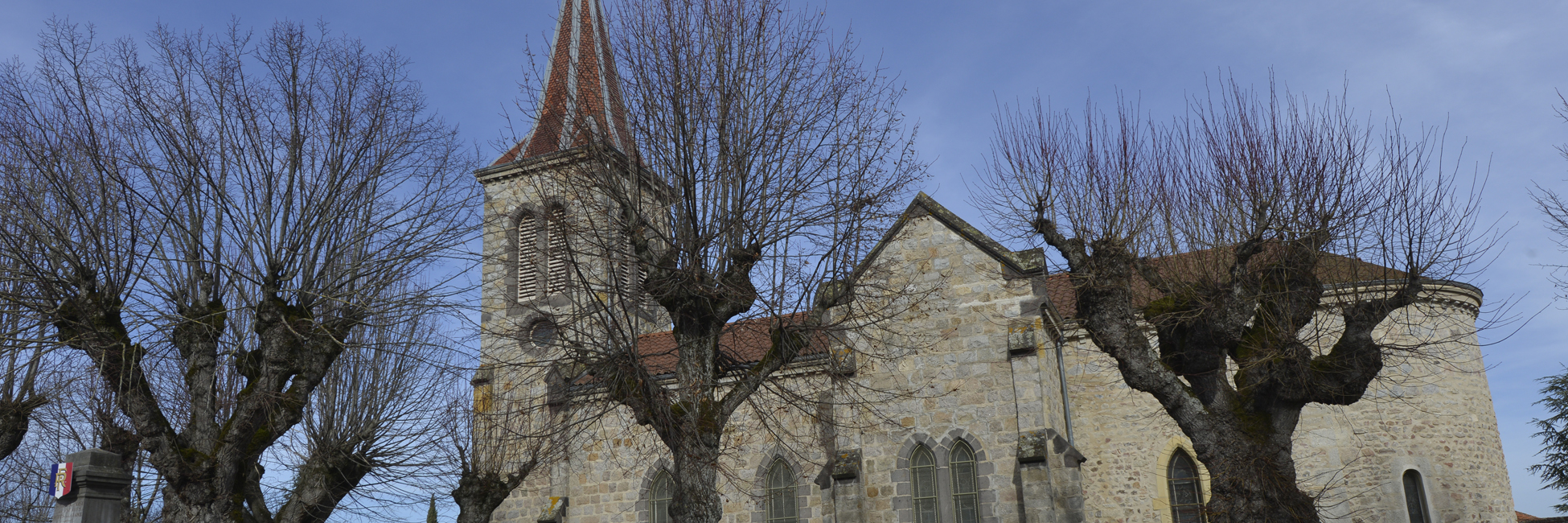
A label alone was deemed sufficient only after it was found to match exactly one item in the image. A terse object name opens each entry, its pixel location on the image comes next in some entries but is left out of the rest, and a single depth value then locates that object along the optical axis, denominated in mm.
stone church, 15344
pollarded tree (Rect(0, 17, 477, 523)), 10836
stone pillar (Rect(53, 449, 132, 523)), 9836
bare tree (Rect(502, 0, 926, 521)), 10508
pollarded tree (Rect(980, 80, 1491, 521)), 10719
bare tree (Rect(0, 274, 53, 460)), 13562
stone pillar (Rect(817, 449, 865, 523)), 15336
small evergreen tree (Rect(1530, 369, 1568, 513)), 29500
